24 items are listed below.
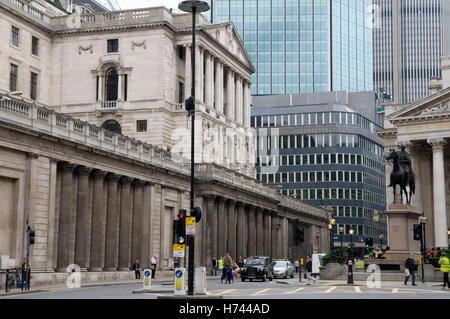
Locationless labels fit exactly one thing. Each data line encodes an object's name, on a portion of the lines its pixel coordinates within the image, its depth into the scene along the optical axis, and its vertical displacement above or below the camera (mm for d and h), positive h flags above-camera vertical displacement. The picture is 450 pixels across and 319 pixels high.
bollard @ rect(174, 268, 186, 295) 30172 -1157
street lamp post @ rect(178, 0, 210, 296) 29812 +6318
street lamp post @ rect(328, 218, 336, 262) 55188 -236
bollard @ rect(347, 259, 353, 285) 43375 -1226
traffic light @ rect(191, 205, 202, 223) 30783 +1615
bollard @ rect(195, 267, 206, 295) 31000 -1228
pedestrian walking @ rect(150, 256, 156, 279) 58441 -770
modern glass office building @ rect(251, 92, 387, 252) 132125 +16899
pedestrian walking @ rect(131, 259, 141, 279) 55500 -1324
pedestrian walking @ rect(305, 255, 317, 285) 45656 -1035
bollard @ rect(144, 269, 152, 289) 36512 -1363
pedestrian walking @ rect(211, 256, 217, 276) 68844 -1398
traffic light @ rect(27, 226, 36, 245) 40219 +845
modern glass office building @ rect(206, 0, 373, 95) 170000 +48308
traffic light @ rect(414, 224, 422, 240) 44656 +1258
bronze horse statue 48406 +5126
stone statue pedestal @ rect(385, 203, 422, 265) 47500 +1419
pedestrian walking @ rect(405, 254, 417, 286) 41750 -794
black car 54875 -1231
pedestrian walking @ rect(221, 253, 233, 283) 48938 -1110
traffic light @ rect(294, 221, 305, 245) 47869 +1191
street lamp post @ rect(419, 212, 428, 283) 46347 +792
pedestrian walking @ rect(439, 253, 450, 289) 39344 -833
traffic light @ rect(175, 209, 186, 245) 30188 +977
